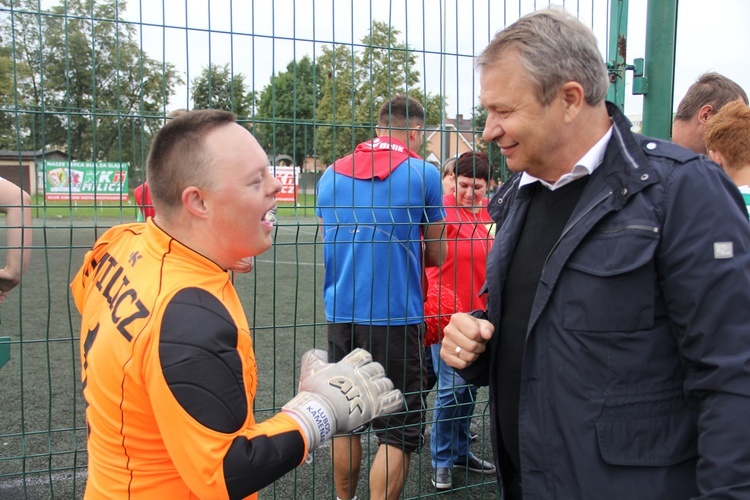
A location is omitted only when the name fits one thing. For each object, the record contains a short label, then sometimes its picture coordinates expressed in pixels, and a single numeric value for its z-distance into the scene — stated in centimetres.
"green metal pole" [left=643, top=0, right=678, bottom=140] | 323
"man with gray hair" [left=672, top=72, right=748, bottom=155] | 355
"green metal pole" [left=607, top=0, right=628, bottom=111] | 338
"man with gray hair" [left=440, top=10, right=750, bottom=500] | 138
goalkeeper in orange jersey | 141
